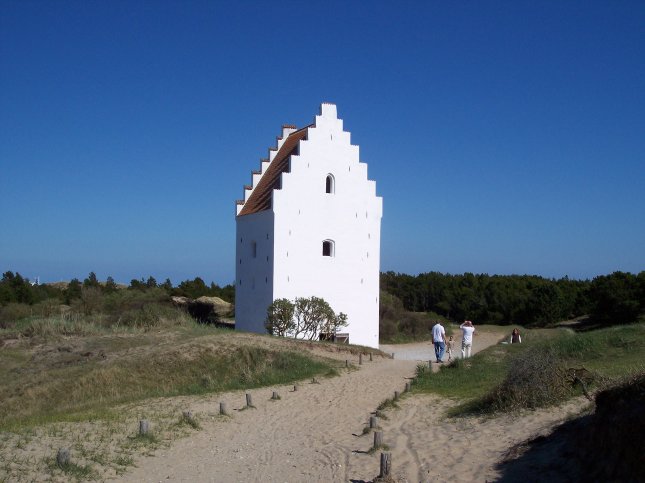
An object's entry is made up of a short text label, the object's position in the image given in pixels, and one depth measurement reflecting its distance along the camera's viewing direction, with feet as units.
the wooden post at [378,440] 35.12
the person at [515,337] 78.89
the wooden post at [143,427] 38.45
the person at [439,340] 72.02
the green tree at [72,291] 150.61
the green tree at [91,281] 159.18
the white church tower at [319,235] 93.61
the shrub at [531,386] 38.17
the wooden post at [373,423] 39.78
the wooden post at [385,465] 29.19
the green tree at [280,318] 88.69
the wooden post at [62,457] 31.55
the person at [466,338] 72.13
